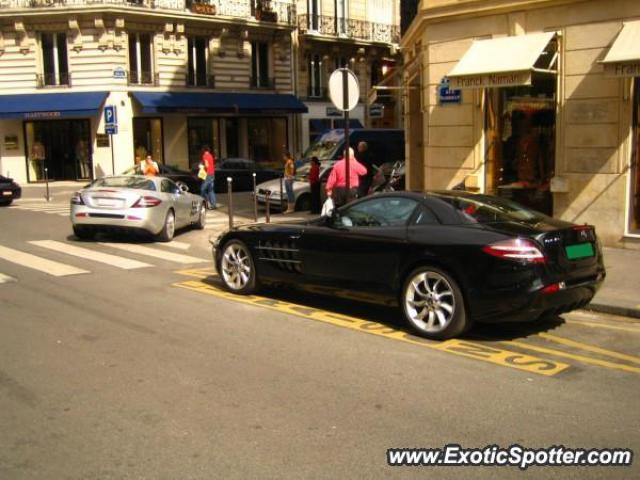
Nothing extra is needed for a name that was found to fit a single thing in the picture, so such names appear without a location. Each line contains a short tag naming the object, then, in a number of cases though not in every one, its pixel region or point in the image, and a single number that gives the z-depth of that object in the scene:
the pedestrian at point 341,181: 14.41
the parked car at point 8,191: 23.06
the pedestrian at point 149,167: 20.97
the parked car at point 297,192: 19.73
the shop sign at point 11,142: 31.75
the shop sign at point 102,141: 32.19
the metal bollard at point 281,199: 19.55
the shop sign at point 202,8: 33.91
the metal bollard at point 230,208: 14.70
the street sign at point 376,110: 25.22
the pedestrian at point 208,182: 20.52
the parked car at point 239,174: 27.66
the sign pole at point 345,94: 11.27
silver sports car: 14.00
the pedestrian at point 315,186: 19.09
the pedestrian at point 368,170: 21.18
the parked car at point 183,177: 25.50
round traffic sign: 11.27
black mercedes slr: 6.69
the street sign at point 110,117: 25.16
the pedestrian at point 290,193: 19.47
